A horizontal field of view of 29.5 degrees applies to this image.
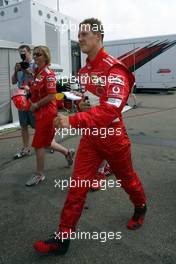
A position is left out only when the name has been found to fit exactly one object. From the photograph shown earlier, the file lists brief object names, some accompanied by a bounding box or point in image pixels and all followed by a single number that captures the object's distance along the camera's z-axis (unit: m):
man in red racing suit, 2.58
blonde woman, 4.31
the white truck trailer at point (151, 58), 18.97
